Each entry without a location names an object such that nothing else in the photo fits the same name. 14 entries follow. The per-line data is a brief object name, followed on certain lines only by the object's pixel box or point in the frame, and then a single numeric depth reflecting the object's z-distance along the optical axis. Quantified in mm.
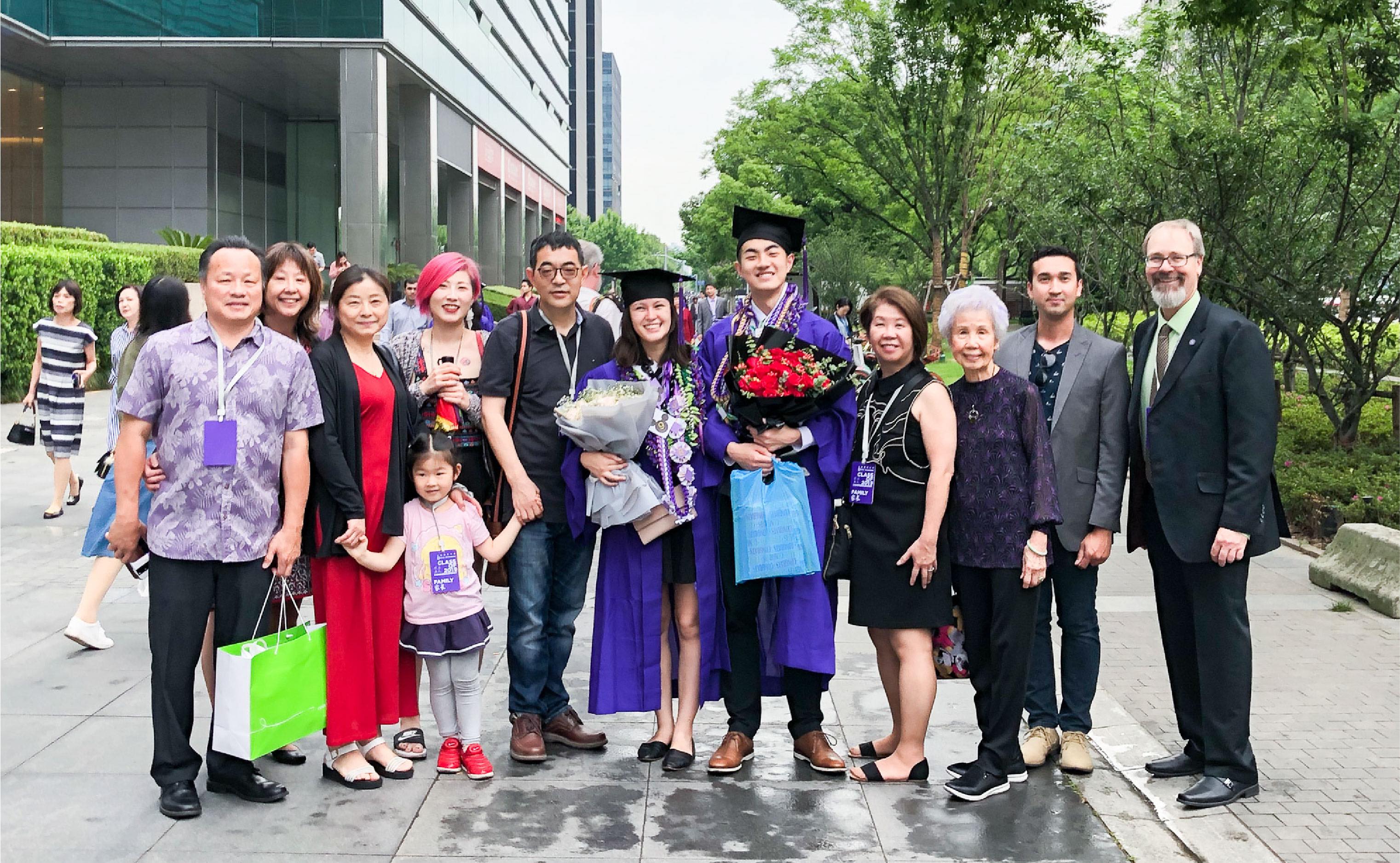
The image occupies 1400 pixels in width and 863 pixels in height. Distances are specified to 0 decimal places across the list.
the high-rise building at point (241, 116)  25469
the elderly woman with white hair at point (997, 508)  4637
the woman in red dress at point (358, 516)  4582
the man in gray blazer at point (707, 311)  23359
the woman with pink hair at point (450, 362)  5031
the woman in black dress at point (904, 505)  4633
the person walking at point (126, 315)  8266
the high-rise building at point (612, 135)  161875
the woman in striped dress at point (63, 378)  10031
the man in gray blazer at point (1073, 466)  4902
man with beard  4609
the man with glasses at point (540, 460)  4969
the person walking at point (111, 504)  5195
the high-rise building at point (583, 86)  129375
